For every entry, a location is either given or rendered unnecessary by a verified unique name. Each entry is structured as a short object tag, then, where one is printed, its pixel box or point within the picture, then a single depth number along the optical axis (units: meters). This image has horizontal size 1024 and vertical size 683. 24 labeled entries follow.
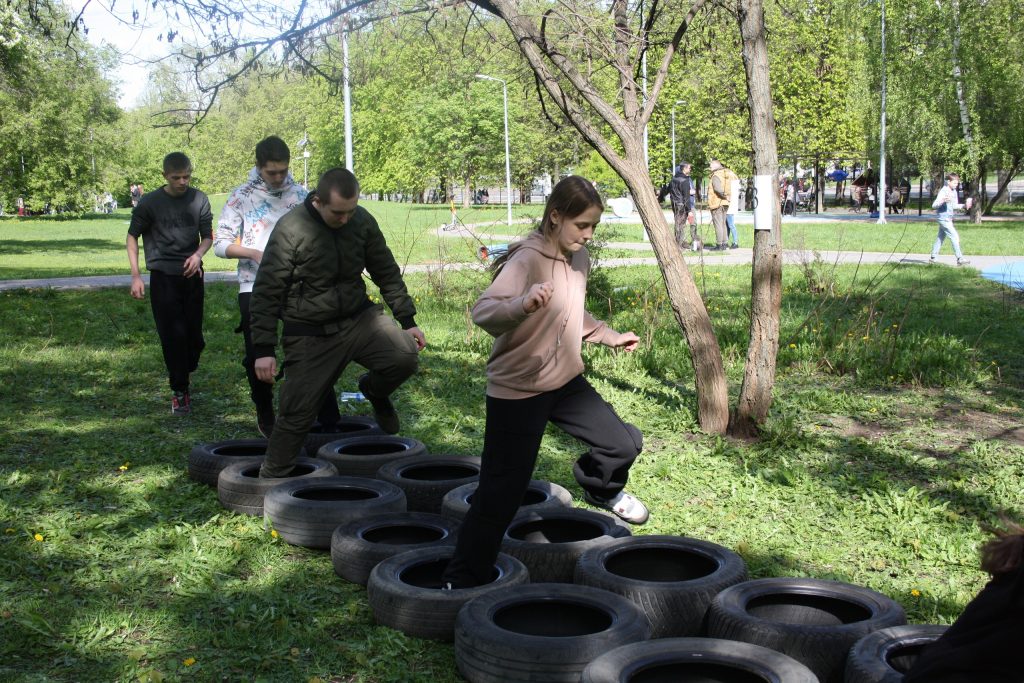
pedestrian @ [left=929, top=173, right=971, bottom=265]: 19.56
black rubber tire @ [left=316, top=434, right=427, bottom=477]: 6.13
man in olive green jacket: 5.40
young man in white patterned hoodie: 6.69
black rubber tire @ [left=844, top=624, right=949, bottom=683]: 3.20
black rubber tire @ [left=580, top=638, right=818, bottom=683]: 3.20
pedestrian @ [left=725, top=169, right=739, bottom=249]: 23.52
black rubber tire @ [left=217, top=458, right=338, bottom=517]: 5.60
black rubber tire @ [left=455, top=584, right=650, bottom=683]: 3.46
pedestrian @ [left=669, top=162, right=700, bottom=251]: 21.73
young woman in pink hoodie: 4.00
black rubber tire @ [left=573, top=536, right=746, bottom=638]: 3.98
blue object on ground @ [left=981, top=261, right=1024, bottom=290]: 15.80
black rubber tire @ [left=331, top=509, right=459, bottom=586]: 4.59
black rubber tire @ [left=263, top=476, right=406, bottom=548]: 5.07
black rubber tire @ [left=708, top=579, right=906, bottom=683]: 3.53
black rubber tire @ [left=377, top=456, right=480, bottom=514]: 5.64
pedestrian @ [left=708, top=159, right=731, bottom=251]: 23.00
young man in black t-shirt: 7.86
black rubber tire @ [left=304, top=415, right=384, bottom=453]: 6.77
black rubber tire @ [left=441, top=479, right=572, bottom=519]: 5.14
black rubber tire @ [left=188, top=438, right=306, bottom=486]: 6.19
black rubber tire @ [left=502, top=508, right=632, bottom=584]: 4.57
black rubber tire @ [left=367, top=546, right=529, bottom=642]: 4.01
